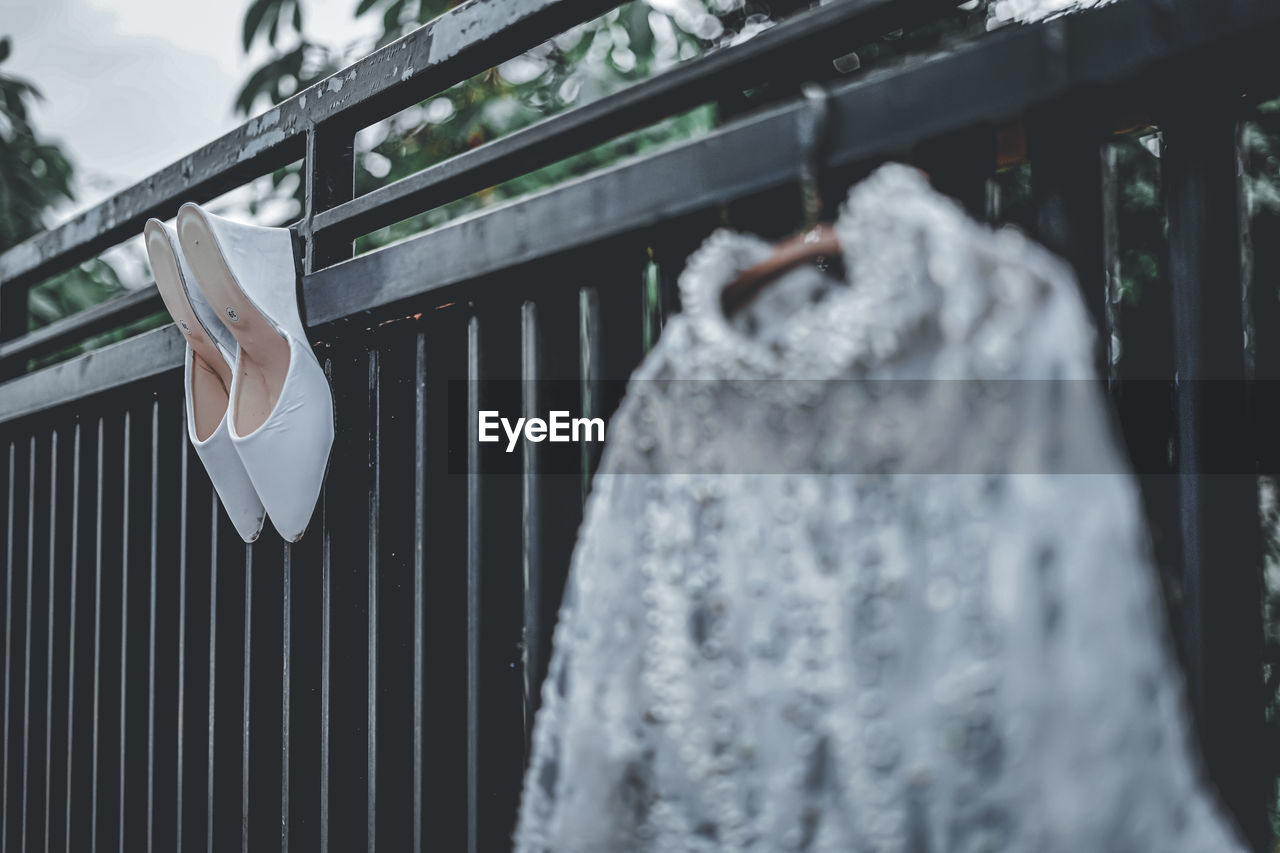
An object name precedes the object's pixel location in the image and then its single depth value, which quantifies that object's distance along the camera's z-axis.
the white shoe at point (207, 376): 1.45
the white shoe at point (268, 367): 1.37
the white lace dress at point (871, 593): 0.59
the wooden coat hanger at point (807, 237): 0.74
